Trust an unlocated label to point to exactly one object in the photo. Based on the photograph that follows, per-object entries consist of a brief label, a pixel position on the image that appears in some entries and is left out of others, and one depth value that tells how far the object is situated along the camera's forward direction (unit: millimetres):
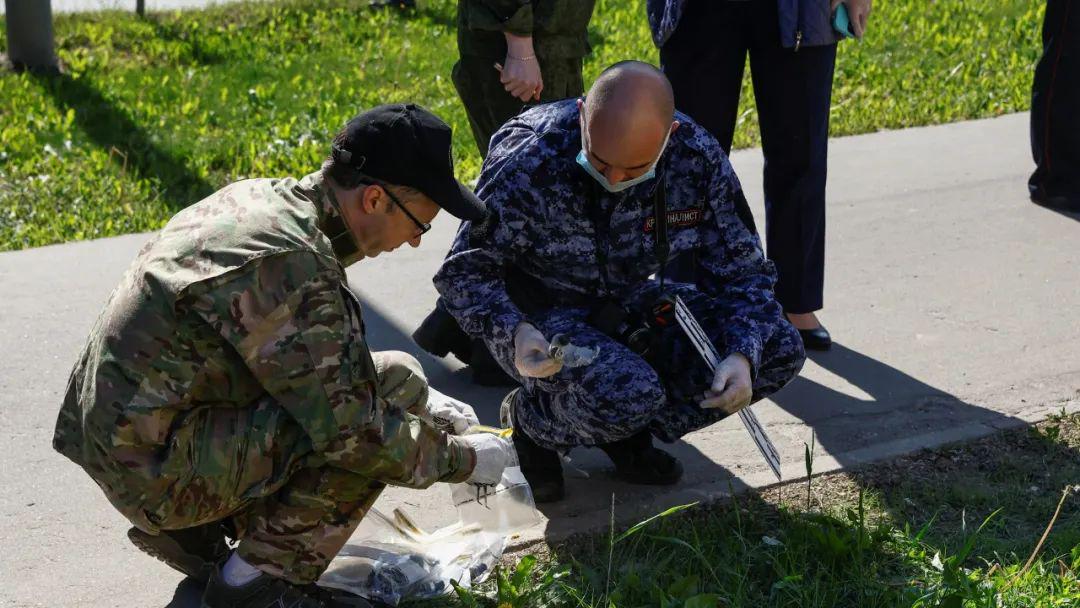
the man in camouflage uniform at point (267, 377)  2549
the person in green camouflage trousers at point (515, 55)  4180
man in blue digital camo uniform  3293
